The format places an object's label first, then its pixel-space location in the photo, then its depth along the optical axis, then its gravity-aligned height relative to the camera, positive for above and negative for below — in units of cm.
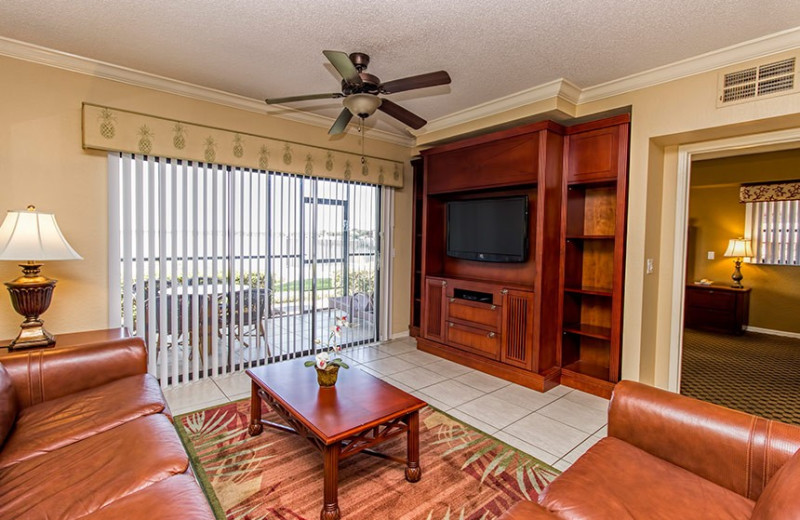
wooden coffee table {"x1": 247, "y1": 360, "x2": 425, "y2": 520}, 184 -88
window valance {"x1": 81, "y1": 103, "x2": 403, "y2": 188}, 304 +94
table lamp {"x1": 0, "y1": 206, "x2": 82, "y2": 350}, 237 -7
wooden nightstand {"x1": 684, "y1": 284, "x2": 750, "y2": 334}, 568 -79
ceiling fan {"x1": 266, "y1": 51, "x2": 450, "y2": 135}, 220 +102
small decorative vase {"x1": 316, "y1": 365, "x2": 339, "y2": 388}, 233 -77
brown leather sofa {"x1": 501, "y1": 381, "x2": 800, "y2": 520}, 130 -84
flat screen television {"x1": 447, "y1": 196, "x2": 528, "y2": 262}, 374 +24
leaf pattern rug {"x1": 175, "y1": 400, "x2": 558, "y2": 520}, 193 -128
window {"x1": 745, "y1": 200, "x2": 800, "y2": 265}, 554 +39
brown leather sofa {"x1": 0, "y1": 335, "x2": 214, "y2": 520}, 131 -86
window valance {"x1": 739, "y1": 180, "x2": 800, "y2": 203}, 530 +94
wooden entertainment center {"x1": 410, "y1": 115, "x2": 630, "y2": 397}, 339 -14
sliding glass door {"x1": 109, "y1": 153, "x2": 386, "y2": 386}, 329 -13
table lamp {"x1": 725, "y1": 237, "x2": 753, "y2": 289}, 579 +8
